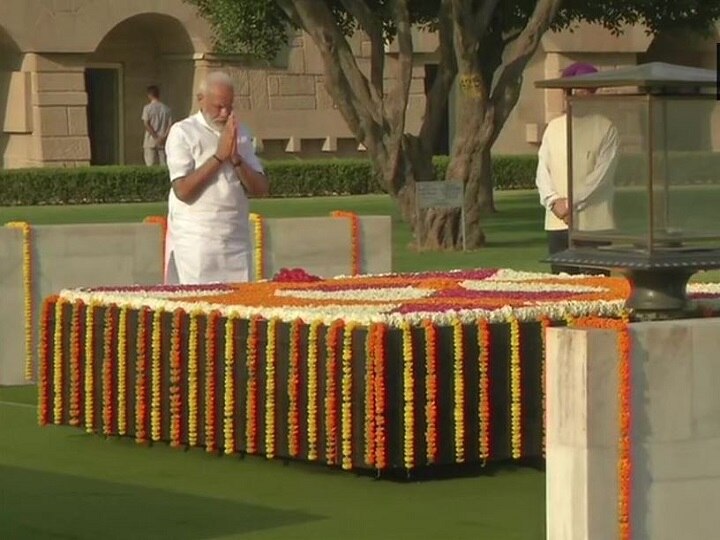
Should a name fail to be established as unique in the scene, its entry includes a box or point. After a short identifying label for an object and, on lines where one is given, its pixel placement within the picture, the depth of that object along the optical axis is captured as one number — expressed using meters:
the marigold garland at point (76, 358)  10.46
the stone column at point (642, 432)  6.73
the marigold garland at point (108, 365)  10.26
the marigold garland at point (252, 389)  9.44
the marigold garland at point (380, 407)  8.88
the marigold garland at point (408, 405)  8.94
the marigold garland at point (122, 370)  10.18
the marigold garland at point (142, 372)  10.05
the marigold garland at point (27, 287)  12.72
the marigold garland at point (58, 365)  10.55
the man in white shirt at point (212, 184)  10.80
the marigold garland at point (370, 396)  8.90
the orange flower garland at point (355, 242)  13.09
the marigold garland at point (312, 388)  9.16
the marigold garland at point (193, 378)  9.74
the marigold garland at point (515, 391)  9.21
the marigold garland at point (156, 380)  9.97
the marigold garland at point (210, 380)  9.64
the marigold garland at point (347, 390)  8.99
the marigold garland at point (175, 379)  9.84
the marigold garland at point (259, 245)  12.86
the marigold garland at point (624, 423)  6.75
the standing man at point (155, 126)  36.78
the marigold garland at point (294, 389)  9.23
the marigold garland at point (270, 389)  9.35
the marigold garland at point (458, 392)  9.09
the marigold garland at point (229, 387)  9.57
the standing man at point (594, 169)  7.81
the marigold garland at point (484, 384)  9.14
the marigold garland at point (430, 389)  9.00
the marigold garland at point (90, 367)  10.39
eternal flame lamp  7.57
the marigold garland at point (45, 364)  10.59
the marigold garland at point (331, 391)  9.05
